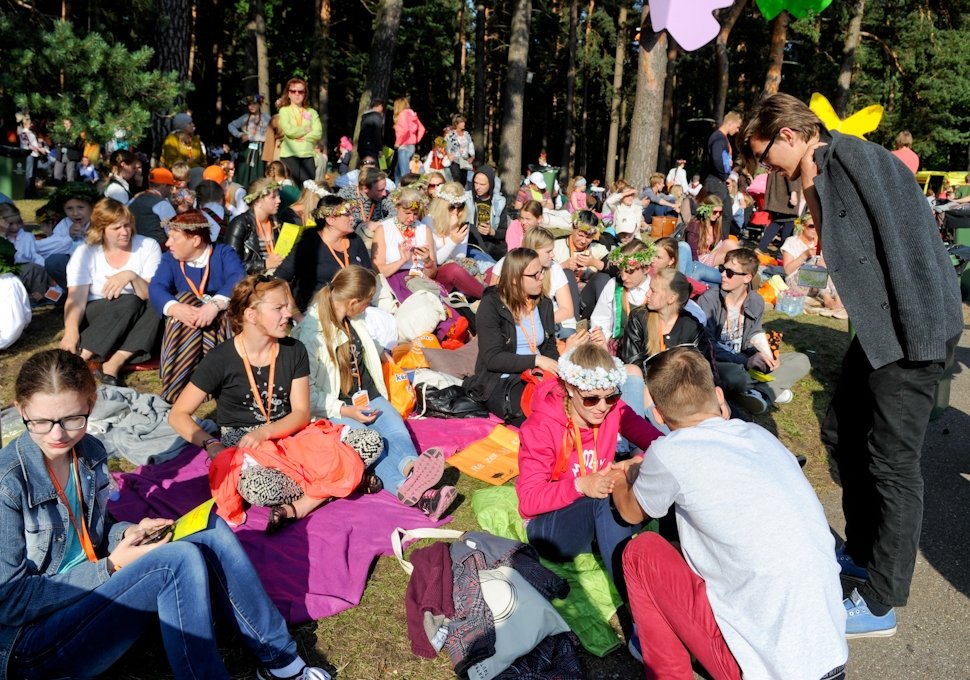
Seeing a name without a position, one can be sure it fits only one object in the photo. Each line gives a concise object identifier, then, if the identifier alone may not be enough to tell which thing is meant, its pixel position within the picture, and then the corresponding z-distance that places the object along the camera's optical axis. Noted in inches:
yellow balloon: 343.3
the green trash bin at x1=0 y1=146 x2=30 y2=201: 466.9
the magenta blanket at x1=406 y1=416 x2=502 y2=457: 199.0
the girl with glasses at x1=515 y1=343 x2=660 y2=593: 131.8
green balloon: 186.5
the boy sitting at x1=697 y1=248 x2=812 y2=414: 228.8
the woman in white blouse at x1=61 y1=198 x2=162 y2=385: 216.7
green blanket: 124.3
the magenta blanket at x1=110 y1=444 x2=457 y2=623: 131.7
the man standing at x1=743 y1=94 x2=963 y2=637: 110.2
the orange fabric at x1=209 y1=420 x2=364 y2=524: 148.9
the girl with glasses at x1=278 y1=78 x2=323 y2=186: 379.9
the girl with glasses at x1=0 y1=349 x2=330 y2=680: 92.7
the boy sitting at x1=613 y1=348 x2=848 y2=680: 88.6
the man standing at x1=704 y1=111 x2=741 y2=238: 390.6
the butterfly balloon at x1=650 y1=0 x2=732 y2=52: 256.7
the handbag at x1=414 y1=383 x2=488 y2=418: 213.0
